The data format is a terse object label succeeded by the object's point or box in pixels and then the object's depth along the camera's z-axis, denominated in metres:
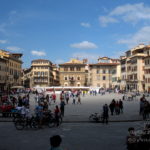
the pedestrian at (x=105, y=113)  12.38
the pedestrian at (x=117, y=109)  15.67
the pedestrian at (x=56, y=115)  11.48
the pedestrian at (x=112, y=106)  15.55
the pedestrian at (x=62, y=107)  14.74
